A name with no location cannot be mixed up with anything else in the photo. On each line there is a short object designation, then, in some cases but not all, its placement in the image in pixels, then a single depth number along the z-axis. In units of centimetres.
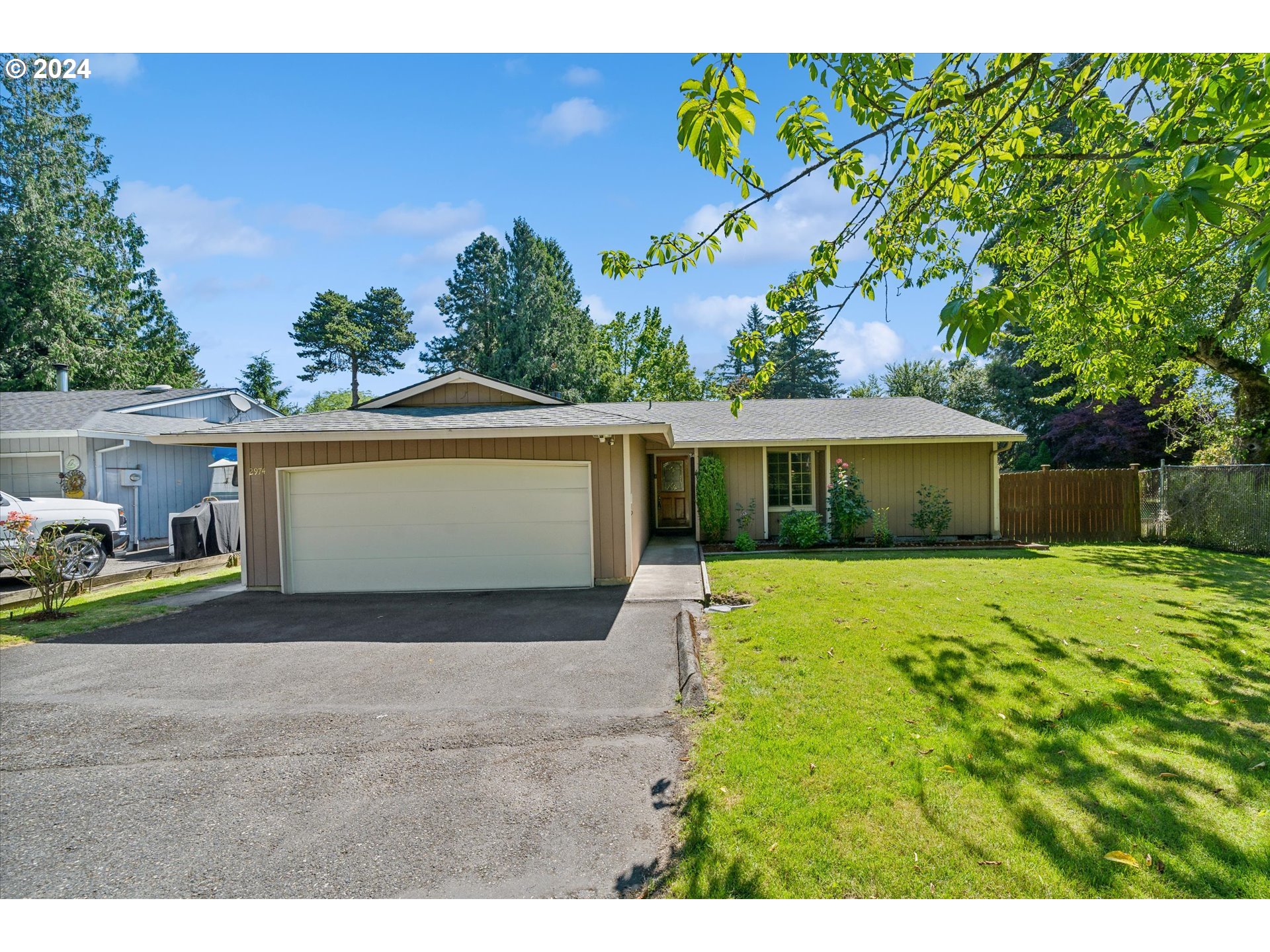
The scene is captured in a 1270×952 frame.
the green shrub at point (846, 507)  1213
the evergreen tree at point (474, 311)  3081
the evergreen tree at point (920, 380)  3125
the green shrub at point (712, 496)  1237
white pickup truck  875
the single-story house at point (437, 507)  888
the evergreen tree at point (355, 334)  4138
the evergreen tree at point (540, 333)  2884
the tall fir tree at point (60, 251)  1959
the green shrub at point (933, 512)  1254
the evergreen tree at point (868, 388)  3738
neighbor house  1276
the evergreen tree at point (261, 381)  3675
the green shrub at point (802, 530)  1191
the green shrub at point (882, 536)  1227
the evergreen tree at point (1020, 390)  2681
